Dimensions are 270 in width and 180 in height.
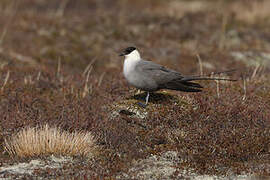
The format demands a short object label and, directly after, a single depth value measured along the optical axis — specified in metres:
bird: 14.27
